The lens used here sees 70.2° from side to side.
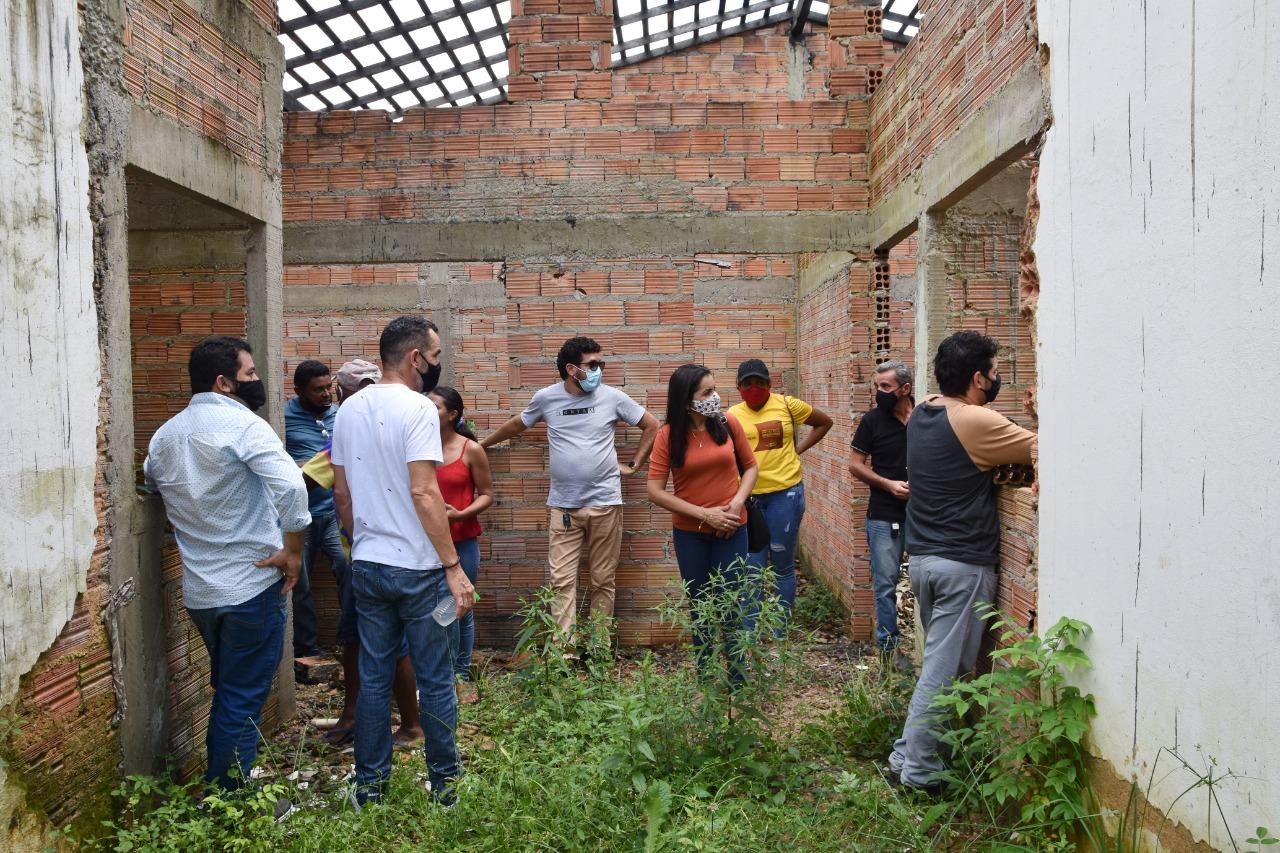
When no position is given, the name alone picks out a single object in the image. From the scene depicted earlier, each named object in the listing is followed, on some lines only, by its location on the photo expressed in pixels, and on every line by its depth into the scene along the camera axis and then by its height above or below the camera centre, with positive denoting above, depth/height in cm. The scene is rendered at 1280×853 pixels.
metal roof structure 873 +373
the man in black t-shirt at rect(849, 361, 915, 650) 531 -56
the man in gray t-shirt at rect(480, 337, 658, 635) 560 -52
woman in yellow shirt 559 -54
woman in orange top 454 -51
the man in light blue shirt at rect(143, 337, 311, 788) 343 -54
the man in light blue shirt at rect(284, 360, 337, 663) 532 -33
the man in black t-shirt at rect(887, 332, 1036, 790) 354 -59
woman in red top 467 -54
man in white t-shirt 340 -66
